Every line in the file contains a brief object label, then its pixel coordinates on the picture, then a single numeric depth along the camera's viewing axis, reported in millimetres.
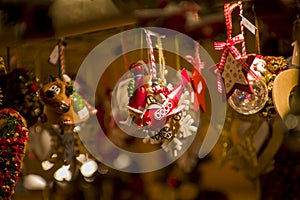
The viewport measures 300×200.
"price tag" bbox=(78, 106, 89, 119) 1521
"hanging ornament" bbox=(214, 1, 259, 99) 1373
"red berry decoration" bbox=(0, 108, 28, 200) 1397
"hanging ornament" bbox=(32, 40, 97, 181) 1484
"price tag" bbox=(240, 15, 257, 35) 1398
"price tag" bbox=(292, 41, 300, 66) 1405
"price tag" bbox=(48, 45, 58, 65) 1557
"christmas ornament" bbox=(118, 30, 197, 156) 1413
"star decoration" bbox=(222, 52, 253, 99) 1370
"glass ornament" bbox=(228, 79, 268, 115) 1382
